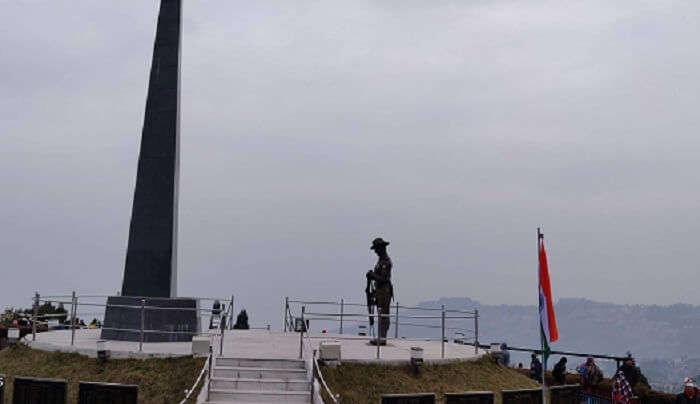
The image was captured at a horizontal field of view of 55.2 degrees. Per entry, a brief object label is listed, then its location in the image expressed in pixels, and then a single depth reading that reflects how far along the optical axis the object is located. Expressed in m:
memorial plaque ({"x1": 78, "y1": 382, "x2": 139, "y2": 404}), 11.90
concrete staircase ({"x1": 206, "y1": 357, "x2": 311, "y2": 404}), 13.59
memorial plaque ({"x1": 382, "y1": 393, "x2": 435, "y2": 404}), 11.56
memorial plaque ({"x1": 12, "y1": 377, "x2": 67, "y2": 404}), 12.21
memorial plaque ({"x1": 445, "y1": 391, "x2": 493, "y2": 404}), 12.26
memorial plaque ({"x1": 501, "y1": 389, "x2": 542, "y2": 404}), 12.82
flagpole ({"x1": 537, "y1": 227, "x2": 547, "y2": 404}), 11.56
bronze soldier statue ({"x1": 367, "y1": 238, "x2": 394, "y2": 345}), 19.50
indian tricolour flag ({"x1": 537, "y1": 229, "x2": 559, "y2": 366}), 11.69
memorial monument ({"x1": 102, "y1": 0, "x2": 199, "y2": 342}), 18.67
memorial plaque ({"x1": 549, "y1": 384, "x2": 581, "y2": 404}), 13.51
